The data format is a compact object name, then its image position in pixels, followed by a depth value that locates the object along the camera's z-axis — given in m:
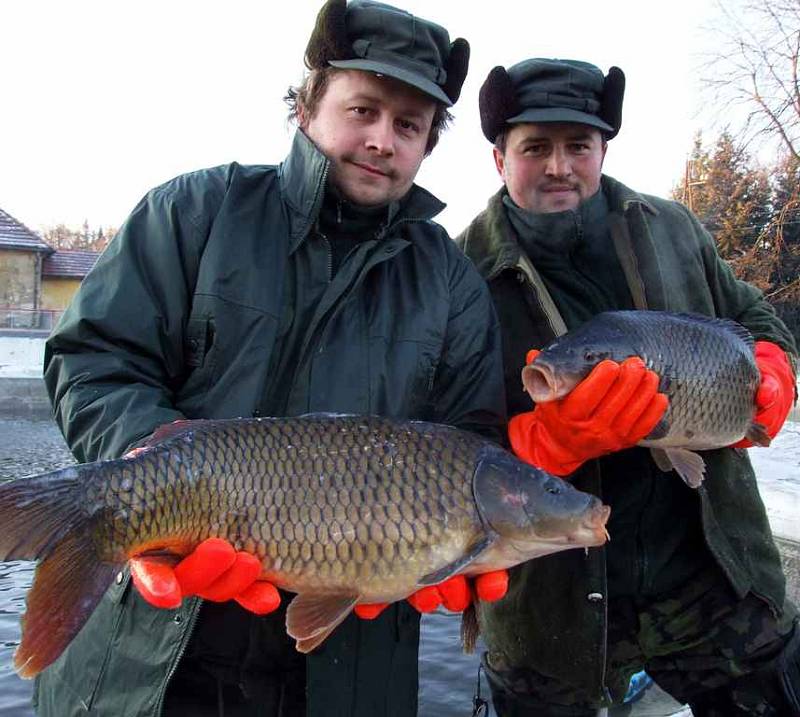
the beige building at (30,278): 26.34
